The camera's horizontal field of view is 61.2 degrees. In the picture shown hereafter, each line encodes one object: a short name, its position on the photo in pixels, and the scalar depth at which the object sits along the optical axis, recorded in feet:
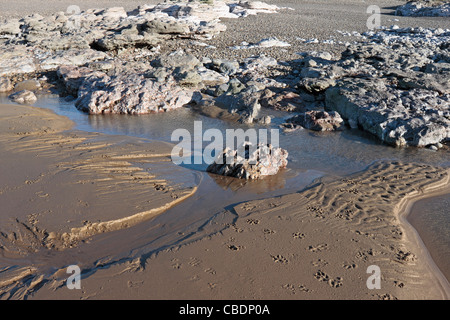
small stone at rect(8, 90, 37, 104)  40.63
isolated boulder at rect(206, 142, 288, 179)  23.95
